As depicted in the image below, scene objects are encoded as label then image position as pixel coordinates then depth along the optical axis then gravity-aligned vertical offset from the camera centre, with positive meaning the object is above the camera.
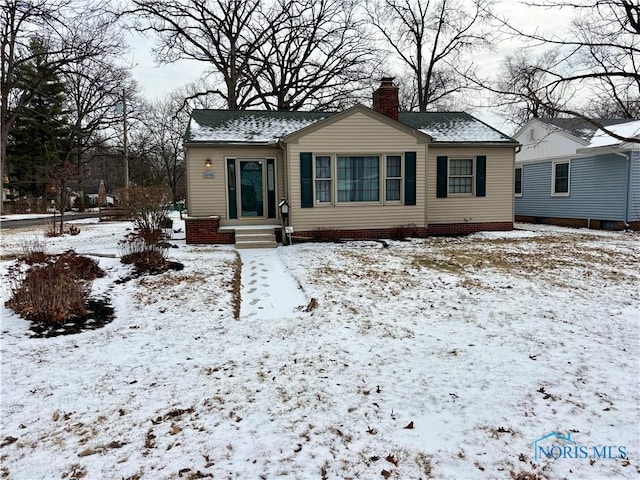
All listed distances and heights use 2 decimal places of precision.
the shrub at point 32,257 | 6.69 -0.77
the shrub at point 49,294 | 4.81 -1.02
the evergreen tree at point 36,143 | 30.06 +5.31
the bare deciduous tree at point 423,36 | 25.36 +10.69
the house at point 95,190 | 54.09 +2.86
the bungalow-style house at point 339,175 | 11.47 +0.93
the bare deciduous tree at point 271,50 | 22.70 +9.31
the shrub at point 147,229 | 7.69 -0.38
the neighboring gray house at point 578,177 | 13.88 +0.98
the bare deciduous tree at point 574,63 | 4.75 +1.87
